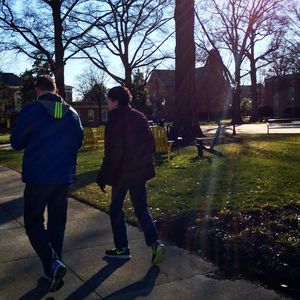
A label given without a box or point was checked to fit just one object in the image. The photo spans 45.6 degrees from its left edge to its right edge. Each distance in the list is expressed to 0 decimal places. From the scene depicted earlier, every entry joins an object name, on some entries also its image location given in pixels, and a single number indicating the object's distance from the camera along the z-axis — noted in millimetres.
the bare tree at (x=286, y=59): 33667
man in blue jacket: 3060
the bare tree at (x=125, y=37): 24630
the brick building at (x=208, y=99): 55288
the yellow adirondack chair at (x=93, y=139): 15577
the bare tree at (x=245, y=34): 31876
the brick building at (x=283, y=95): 50967
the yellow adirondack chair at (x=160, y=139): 11559
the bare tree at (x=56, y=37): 20623
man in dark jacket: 3456
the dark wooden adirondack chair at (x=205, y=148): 10767
